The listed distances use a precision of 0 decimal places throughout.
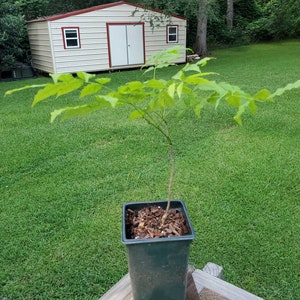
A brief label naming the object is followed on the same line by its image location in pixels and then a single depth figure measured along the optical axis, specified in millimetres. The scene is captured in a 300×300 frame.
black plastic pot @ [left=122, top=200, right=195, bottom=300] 1045
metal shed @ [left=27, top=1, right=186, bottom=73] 9492
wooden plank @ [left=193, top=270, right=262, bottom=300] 1340
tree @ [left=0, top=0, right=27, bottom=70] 9078
